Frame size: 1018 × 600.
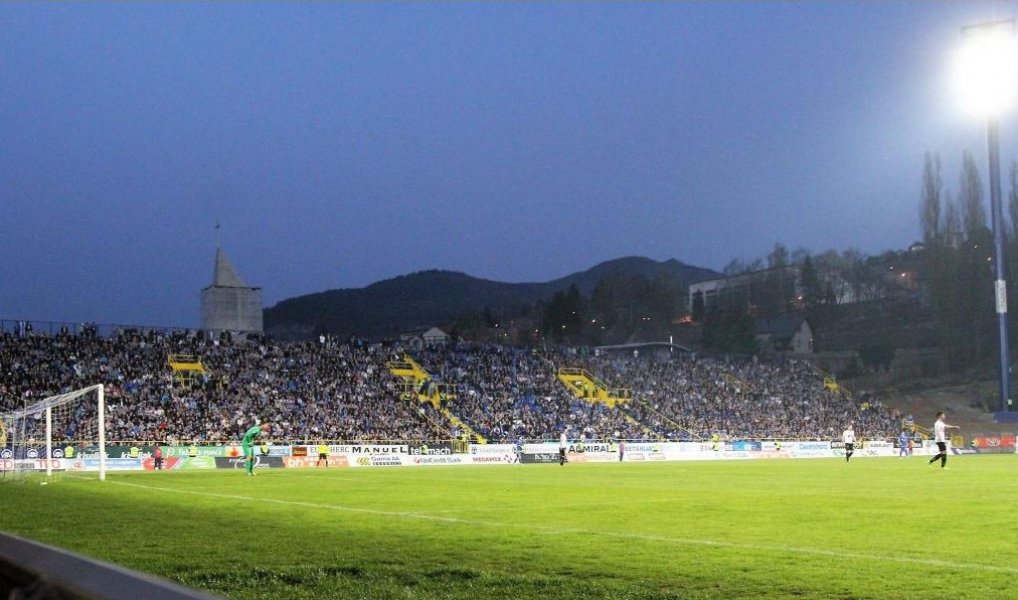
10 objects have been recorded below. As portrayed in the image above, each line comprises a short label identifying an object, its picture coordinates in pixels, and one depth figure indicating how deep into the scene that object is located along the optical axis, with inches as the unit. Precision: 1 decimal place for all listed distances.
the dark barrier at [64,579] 91.5
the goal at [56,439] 1422.2
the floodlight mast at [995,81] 1323.8
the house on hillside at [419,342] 2905.5
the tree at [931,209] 3855.8
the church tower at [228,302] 3326.8
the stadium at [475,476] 442.9
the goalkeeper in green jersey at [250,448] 1391.5
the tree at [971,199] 3907.5
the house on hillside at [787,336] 5137.8
